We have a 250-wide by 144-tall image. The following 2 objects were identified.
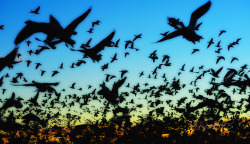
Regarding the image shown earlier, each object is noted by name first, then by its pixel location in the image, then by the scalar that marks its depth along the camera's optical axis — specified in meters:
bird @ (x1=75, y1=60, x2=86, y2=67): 15.37
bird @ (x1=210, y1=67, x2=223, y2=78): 10.90
